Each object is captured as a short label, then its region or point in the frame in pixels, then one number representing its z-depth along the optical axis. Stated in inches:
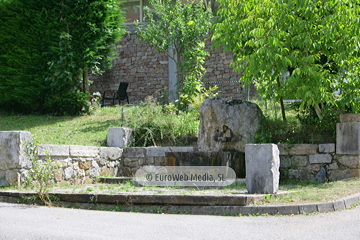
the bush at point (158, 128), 409.7
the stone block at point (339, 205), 221.2
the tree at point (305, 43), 308.2
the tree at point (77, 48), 540.7
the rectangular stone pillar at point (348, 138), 321.1
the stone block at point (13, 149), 284.5
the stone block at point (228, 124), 357.4
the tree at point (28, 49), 549.0
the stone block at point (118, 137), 400.8
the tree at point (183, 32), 542.6
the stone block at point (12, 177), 285.9
